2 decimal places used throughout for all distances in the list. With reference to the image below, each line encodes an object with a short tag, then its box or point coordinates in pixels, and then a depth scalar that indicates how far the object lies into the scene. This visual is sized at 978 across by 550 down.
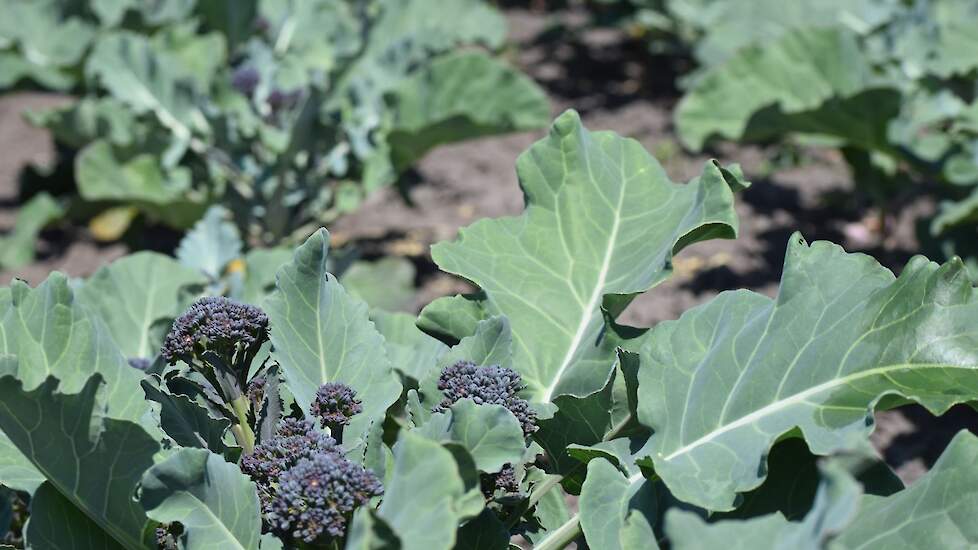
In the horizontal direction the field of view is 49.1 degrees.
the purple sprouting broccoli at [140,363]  2.12
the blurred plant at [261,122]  4.44
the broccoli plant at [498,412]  1.47
